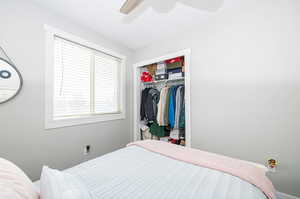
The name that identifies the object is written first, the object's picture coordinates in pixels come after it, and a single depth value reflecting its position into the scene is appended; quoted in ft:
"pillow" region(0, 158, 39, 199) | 1.53
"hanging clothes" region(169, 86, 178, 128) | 6.98
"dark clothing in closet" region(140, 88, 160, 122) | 8.02
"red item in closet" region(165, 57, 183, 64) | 7.25
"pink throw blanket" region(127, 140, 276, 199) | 2.68
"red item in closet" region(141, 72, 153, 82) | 8.48
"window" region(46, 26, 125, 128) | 5.34
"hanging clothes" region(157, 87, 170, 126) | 7.16
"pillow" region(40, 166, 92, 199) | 1.60
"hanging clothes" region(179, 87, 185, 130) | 6.73
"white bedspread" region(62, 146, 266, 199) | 2.30
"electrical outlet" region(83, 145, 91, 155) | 6.29
